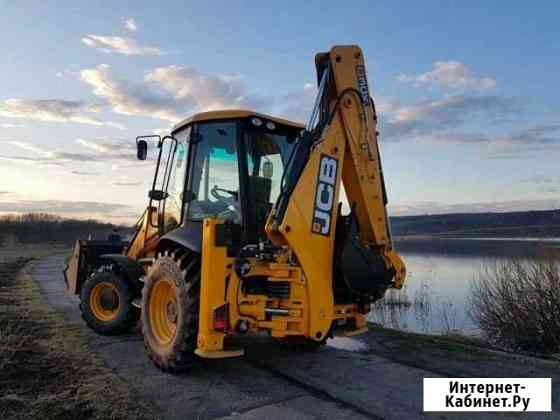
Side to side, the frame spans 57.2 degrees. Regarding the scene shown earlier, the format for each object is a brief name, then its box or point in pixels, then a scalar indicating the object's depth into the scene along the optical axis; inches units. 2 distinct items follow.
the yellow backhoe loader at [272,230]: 193.8
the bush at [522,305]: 358.9
